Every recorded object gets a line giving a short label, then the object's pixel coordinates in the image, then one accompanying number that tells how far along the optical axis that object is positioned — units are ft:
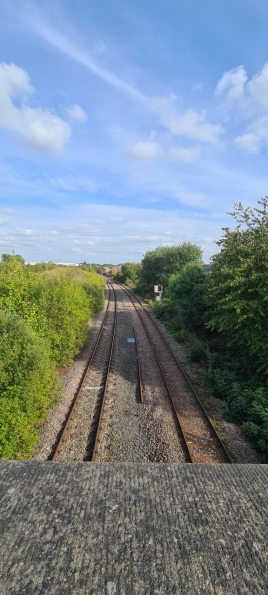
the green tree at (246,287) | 35.47
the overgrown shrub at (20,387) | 24.93
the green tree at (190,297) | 58.90
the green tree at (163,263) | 113.91
